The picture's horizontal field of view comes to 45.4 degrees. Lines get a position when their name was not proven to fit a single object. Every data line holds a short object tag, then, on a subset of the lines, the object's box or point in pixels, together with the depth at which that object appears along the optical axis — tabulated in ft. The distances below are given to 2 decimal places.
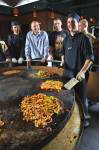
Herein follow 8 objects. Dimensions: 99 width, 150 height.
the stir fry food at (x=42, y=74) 5.54
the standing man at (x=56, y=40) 8.20
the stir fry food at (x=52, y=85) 4.54
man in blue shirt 7.73
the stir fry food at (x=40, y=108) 3.29
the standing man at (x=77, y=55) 5.62
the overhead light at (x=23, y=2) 13.85
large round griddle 2.80
